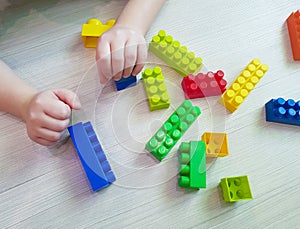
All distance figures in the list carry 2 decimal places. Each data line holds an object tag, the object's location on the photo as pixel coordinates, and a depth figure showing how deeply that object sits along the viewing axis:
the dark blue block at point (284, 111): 0.61
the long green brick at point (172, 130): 0.58
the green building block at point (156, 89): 0.61
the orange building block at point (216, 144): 0.58
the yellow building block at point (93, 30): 0.64
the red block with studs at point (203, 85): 0.62
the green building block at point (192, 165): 0.55
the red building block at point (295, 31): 0.69
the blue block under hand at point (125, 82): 0.61
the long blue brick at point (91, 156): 0.55
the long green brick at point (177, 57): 0.64
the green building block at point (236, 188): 0.55
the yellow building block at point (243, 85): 0.62
